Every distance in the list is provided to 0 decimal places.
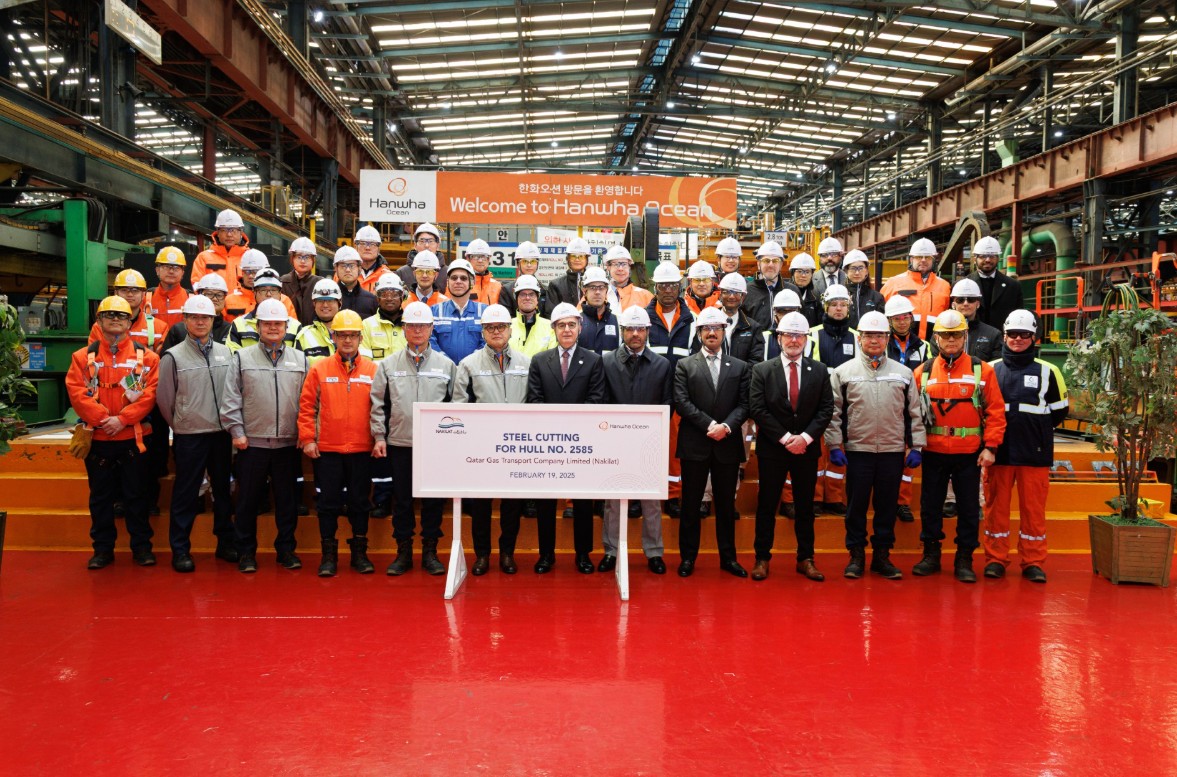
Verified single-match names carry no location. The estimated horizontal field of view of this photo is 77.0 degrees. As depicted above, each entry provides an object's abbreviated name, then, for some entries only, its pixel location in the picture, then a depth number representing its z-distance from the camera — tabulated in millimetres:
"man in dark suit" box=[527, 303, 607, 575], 5820
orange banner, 13312
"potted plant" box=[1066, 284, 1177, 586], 5727
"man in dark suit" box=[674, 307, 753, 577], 5797
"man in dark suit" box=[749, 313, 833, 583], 5746
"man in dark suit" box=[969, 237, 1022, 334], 6824
